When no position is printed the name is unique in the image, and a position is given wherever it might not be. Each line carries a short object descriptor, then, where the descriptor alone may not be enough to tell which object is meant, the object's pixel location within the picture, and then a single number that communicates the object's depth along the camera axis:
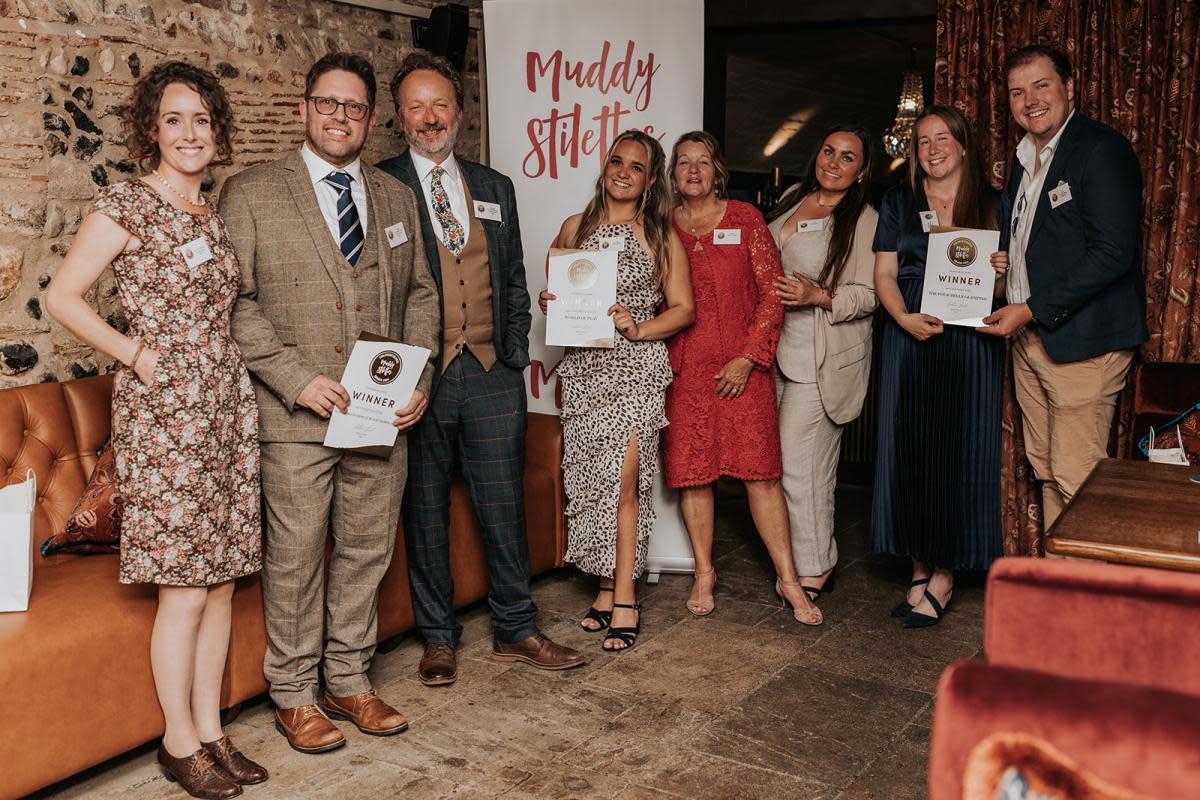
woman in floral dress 2.58
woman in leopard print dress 3.75
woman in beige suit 4.01
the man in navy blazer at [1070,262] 3.46
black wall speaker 4.77
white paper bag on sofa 2.60
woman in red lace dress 3.96
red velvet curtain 3.88
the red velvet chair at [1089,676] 1.14
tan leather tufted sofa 2.58
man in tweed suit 2.89
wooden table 1.89
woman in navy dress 3.78
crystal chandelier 8.79
